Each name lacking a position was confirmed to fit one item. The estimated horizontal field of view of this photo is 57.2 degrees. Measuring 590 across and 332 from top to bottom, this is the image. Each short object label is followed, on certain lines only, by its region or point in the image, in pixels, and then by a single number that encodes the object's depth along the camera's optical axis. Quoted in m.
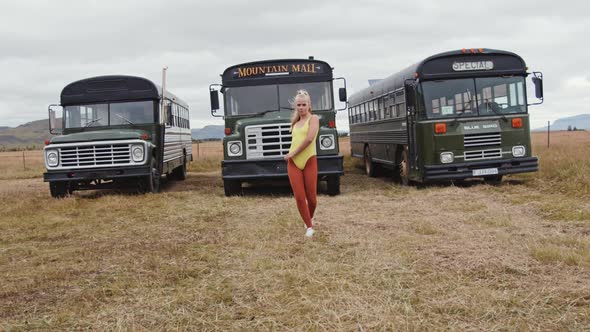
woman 6.30
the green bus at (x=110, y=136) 11.28
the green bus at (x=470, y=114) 11.35
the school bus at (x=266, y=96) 10.95
